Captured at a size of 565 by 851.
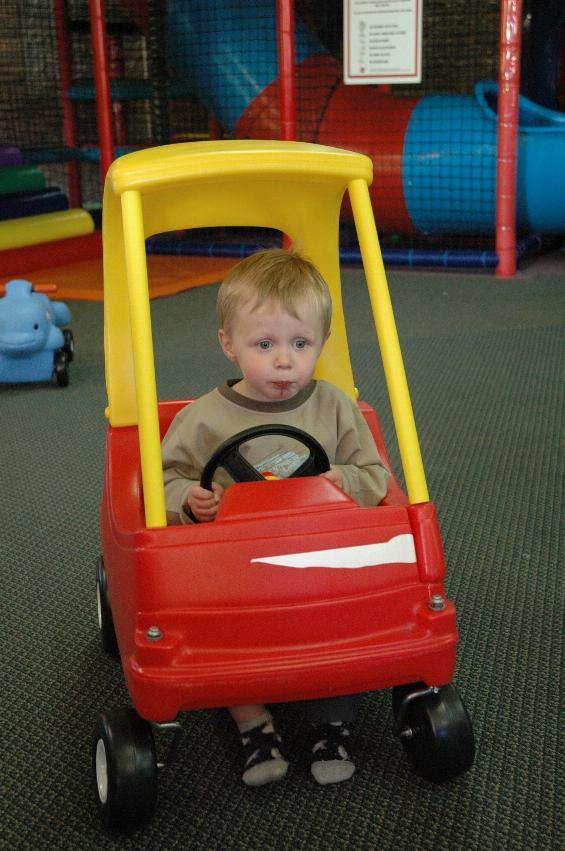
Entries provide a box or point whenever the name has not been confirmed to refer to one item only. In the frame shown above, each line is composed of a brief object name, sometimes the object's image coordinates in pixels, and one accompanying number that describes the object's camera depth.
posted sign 3.46
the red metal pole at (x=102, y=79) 3.81
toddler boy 0.95
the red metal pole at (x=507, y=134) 3.20
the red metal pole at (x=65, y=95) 4.38
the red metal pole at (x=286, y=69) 3.45
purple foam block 3.99
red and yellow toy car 0.83
